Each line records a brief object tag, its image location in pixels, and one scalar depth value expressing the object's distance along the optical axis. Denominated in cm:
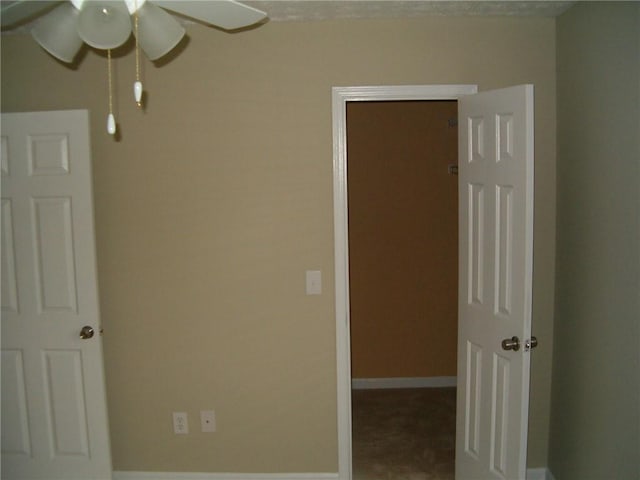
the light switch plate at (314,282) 262
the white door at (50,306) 251
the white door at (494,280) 210
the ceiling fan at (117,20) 138
